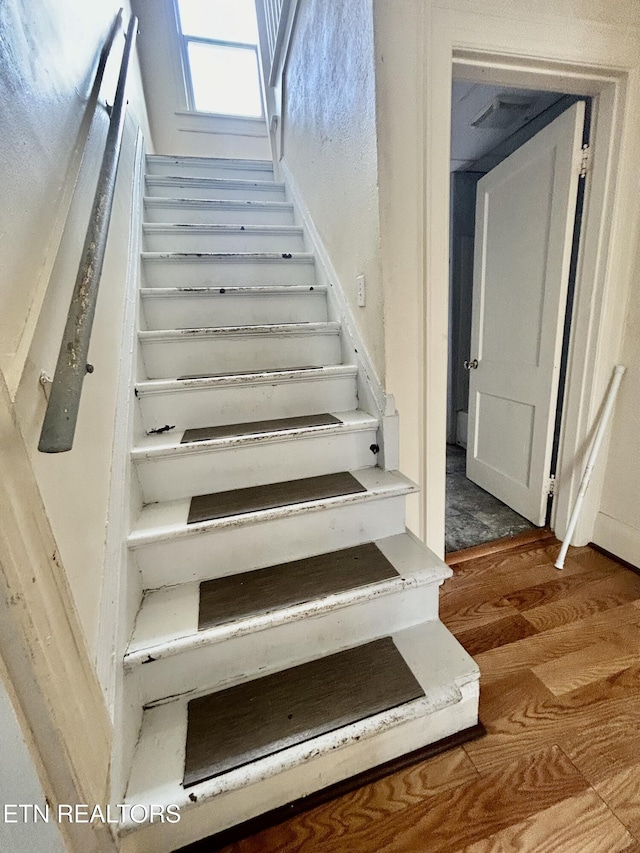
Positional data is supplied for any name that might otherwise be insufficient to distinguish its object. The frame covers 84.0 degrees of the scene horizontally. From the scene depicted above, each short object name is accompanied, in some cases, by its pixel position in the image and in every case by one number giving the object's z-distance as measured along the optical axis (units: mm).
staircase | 812
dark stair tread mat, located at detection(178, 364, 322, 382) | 1458
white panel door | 1592
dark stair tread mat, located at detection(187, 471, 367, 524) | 1107
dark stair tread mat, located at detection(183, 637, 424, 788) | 792
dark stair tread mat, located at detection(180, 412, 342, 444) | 1259
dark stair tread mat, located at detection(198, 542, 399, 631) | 949
